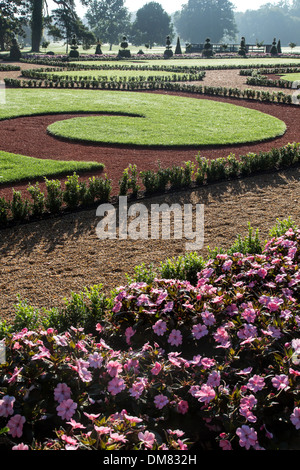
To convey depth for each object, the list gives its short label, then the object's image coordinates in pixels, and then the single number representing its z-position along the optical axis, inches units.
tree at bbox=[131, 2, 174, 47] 3093.0
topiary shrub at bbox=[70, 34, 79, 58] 1478.8
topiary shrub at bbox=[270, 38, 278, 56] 1753.2
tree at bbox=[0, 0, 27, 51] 1760.6
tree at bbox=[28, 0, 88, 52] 1734.7
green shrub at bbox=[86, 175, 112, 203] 268.5
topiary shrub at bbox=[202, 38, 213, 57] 1706.1
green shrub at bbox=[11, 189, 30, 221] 244.1
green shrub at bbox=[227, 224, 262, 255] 187.0
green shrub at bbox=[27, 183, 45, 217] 249.6
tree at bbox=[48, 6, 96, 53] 2003.0
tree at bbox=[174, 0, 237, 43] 3713.1
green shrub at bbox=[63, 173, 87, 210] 262.4
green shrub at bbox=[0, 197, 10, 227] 239.8
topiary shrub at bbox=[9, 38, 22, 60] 1389.0
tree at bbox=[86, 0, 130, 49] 2987.2
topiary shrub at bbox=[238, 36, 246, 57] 1743.4
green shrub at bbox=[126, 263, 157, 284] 164.4
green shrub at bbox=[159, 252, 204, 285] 175.5
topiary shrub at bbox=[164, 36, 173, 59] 1664.2
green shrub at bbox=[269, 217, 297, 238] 202.1
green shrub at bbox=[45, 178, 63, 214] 254.4
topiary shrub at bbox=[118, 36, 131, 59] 1596.9
